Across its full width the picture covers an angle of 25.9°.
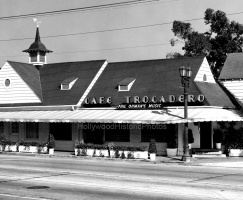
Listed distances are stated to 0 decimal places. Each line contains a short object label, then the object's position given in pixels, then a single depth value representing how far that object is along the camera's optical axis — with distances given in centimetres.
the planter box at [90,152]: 3431
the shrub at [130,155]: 3231
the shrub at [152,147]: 3145
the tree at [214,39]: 5788
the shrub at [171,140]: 3369
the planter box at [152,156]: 3145
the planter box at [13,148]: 3881
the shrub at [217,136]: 3612
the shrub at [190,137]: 3475
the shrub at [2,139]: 3951
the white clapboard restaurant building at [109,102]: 3453
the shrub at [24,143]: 3821
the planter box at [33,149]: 3776
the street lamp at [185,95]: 2955
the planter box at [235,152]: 3394
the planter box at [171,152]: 3353
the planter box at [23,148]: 3816
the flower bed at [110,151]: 3225
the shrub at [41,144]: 3741
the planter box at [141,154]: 3206
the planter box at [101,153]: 3377
